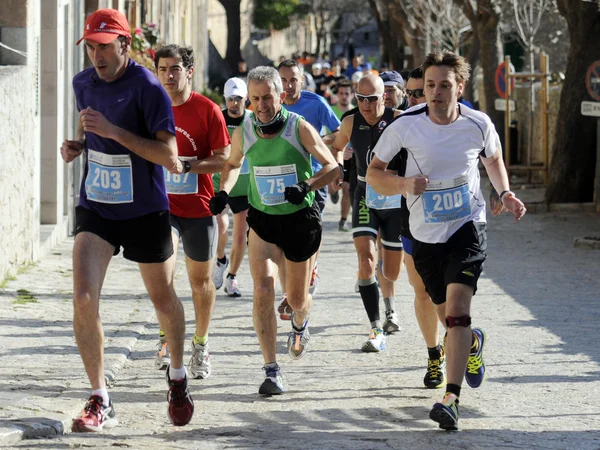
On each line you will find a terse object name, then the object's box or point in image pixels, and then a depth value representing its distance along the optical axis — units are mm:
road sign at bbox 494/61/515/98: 26219
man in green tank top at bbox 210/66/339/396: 8297
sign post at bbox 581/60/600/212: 18766
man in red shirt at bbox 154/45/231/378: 8727
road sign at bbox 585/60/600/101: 18639
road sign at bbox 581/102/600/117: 20203
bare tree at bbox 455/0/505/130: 29953
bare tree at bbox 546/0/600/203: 21469
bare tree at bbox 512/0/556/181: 28141
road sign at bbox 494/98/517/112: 26578
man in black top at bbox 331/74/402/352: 10203
